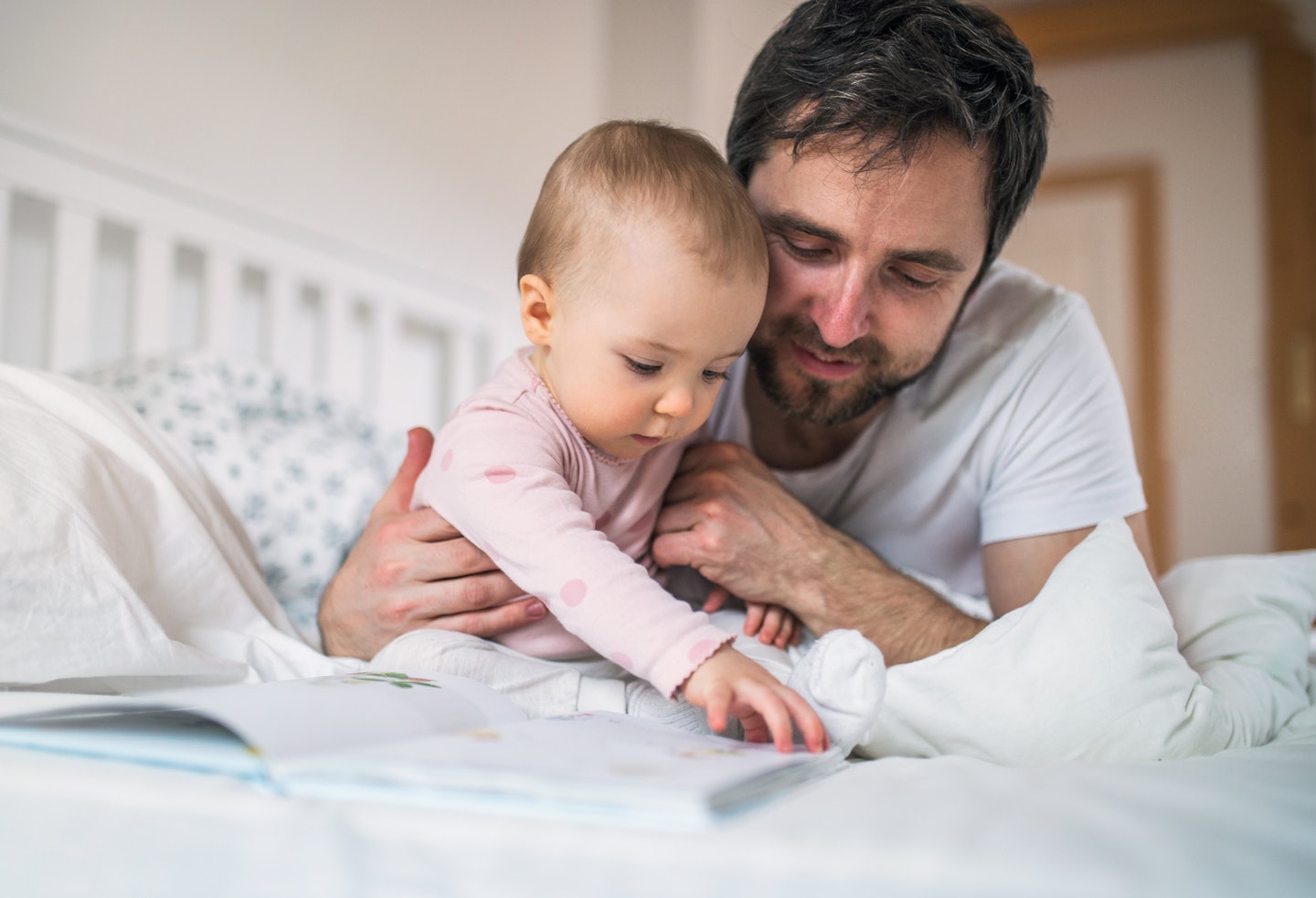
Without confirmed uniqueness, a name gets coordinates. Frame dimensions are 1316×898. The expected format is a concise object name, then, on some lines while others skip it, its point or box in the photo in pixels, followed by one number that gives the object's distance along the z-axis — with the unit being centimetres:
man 101
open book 45
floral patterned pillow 112
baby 75
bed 42
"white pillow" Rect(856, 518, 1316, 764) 71
